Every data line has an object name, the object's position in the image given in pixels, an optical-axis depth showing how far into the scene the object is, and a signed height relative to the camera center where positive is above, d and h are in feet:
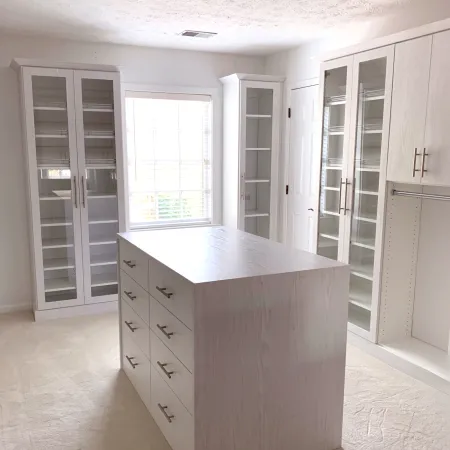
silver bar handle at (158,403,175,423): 7.40 -4.20
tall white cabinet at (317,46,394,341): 10.42 -0.30
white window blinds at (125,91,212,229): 14.94 -0.06
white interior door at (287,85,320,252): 14.15 -0.30
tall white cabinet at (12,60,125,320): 12.69 -0.75
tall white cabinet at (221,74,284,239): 14.88 +0.17
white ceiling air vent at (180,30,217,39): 12.61 +3.37
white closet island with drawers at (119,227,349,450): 6.44 -2.83
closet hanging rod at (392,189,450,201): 9.51 -0.77
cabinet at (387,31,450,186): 8.75 +0.92
